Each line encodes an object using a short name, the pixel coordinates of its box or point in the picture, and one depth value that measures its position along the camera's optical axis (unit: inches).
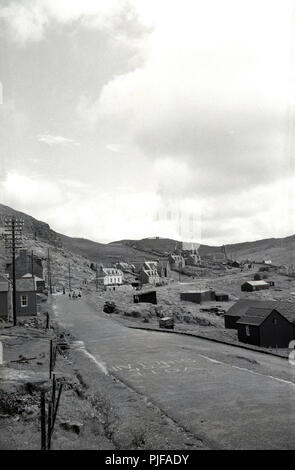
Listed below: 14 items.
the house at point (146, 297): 3080.7
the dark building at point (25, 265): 3294.8
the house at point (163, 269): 6461.6
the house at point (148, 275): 5492.1
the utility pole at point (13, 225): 1720.0
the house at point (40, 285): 3286.4
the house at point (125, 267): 6595.5
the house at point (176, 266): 7810.5
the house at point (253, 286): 4552.2
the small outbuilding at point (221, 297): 3860.7
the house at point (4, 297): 1742.1
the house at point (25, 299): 2052.2
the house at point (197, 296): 3624.5
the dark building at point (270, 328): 1978.3
